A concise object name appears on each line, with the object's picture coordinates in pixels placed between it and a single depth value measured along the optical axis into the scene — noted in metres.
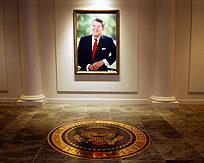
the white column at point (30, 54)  6.22
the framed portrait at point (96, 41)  6.43
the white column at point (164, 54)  6.10
